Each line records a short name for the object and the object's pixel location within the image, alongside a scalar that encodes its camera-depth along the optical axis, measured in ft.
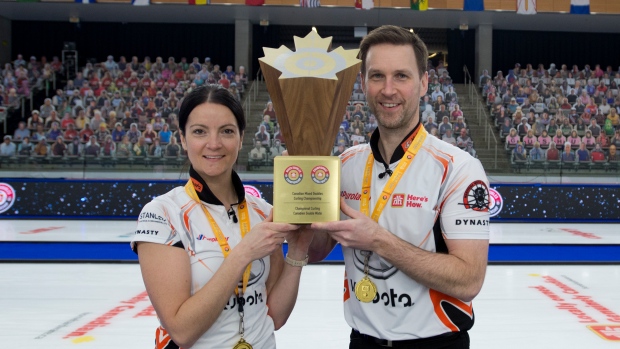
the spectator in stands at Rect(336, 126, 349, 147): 37.68
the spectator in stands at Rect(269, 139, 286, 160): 35.62
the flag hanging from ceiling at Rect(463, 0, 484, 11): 65.00
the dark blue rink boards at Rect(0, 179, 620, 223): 41.57
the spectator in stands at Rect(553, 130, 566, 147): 43.78
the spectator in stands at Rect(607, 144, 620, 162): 41.24
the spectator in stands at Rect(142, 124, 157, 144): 41.06
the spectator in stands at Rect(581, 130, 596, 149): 43.45
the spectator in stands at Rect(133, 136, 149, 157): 40.19
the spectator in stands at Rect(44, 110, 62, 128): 49.83
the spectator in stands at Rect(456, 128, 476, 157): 41.93
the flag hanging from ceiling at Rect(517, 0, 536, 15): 62.64
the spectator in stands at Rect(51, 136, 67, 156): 40.75
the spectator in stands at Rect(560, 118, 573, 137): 51.31
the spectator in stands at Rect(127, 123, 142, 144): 41.59
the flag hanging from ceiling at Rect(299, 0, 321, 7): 62.59
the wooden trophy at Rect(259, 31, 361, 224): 6.46
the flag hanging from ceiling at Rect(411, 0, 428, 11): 63.62
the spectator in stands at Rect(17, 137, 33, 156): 40.47
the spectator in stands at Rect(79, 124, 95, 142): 43.69
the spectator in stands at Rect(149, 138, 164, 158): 39.77
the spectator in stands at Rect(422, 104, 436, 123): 50.49
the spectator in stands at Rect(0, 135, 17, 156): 40.22
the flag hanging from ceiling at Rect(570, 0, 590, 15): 64.54
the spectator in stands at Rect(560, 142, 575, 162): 41.60
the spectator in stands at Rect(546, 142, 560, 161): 41.65
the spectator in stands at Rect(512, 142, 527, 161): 41.80
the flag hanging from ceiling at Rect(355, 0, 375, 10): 61.87
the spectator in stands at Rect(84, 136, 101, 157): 40.50
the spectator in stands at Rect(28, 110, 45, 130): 50.36
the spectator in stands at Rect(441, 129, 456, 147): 44.96
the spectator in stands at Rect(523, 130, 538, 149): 43.39
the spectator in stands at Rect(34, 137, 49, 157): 40.57
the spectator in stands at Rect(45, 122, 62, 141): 46.32
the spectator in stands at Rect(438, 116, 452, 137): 47.54
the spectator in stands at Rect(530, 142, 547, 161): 41.70
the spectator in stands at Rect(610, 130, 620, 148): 43.11
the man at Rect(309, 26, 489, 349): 7.19
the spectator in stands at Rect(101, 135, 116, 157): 40.50
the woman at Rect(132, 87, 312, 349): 6.50
